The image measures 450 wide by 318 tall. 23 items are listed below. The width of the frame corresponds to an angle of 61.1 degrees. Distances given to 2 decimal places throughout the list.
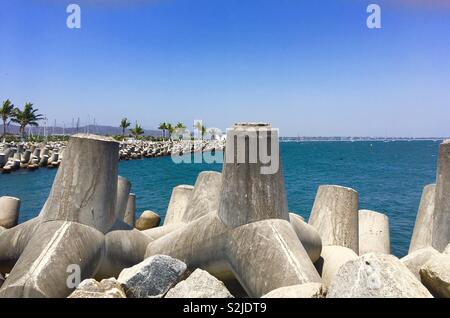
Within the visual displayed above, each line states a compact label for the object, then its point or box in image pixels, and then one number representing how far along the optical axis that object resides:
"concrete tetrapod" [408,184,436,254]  6.77
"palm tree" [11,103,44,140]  58.25
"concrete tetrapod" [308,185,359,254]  6.40
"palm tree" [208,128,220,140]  80.16
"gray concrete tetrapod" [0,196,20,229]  7.71
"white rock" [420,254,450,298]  3.29
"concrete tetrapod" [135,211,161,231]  10.35
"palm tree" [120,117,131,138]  80.69
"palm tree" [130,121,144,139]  81.56
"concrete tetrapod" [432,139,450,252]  5.43
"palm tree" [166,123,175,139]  90.00
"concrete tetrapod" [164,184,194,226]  8.33
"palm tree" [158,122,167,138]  89.75
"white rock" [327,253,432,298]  2.64
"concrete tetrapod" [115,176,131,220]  6.89
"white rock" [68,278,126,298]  3.15
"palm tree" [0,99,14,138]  55.06
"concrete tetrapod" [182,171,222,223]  6.43
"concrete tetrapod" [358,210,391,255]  7.24
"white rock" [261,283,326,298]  2.83
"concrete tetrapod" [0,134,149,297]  4.04
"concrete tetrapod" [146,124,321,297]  4.10
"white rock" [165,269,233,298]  3.23
